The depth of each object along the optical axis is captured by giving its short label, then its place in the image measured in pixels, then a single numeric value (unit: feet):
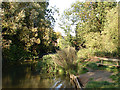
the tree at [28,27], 45.19
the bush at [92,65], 29.70
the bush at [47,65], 31.07
